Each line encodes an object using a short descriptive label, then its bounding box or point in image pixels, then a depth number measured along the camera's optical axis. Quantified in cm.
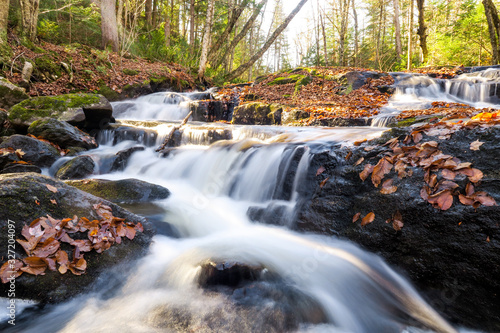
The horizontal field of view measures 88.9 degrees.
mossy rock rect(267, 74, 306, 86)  1270
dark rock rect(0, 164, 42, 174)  466
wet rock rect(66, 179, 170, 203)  419
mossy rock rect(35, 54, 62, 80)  907
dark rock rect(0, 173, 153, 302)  210
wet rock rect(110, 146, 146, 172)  609
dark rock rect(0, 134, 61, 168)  515
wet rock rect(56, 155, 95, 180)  509
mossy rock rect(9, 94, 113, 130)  636
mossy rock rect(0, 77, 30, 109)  697
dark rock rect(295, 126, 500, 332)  210
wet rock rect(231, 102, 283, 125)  897
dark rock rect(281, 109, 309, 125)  820
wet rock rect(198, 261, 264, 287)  234
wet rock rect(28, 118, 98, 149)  609
